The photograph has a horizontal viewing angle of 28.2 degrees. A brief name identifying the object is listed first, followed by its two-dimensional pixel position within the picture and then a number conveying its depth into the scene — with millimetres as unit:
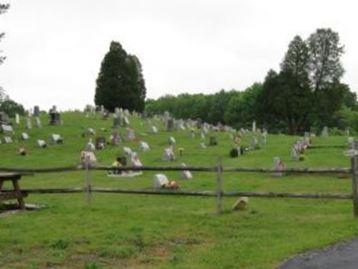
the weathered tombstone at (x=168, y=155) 31405
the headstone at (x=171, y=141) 38312
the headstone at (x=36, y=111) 49853
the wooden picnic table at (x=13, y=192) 16578
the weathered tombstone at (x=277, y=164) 24297
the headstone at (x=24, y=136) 40112
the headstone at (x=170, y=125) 46156
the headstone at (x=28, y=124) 44216
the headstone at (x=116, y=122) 45438
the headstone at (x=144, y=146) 35412
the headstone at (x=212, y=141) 38753
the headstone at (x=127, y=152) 30591
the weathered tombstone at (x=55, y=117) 46594
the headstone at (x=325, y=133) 50434
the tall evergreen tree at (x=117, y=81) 63125
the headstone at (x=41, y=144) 37625
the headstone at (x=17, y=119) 46228
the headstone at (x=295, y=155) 30452
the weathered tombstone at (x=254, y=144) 36794
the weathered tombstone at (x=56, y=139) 38844
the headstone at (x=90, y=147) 35719
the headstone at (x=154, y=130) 44328
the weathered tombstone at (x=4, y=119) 43638
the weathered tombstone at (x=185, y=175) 24884
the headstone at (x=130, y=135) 39875
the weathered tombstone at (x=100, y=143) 36531
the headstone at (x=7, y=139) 38938
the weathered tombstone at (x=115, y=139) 37862
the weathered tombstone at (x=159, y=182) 20281
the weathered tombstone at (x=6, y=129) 41688
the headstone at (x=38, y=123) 45072
